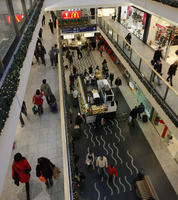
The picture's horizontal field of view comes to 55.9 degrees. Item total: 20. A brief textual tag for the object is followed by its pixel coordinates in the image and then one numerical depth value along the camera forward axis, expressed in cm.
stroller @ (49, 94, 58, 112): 687
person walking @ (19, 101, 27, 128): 656
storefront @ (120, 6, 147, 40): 1653
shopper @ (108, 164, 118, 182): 802
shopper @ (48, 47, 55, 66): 982
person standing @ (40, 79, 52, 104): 706
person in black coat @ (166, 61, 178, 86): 701
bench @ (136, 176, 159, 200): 744
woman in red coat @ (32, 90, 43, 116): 654
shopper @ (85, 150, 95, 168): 848
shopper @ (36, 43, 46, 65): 995
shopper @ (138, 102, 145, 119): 1193
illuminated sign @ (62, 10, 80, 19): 1582
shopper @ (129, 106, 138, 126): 1120
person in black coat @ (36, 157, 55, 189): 402
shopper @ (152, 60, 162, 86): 780
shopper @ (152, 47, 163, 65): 840
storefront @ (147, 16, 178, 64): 1255
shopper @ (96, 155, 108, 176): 797
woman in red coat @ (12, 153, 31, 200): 380
